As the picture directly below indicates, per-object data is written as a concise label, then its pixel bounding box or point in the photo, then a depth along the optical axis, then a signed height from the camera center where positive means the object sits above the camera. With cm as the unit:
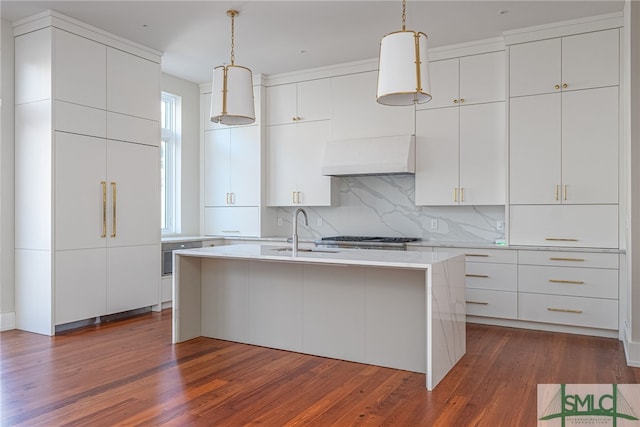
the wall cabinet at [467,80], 483 +132
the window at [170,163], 622 +60
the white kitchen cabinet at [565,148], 427 +58
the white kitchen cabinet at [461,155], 484 +57
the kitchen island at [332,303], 316 -67
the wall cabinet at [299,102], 577 +131
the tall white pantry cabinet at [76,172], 425 +34
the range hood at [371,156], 509 +58
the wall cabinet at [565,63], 427 +133
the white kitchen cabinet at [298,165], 579 +55
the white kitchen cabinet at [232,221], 612 -14
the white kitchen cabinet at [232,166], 612 +56
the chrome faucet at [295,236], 364 -19
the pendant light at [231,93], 359 +86
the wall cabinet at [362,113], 530 +109
